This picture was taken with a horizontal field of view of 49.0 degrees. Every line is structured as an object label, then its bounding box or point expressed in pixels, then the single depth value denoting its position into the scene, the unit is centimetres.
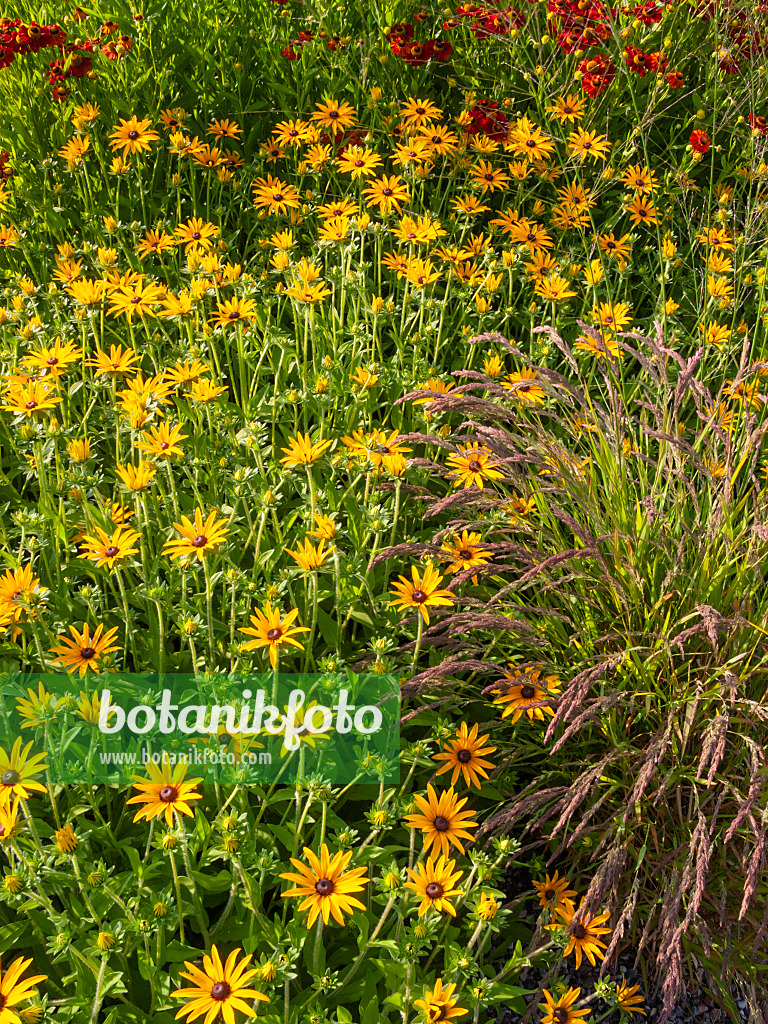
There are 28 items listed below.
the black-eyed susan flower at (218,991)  154
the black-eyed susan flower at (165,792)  169
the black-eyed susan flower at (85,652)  198
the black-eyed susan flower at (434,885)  170
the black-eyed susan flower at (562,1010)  184
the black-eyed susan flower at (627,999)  199
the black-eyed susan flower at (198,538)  208
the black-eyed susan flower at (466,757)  205
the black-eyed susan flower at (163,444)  225
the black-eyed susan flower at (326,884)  167
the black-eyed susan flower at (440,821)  186
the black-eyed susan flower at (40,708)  181
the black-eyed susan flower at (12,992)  155
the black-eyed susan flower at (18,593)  198
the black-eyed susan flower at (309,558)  206
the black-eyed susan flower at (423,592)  210
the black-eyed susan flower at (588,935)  195
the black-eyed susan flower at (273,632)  191
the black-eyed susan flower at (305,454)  230
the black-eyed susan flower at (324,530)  207
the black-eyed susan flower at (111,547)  207
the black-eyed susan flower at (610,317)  294
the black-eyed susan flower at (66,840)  169
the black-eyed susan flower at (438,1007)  165
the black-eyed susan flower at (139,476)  218
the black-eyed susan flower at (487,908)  170
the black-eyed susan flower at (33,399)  235
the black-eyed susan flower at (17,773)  163
